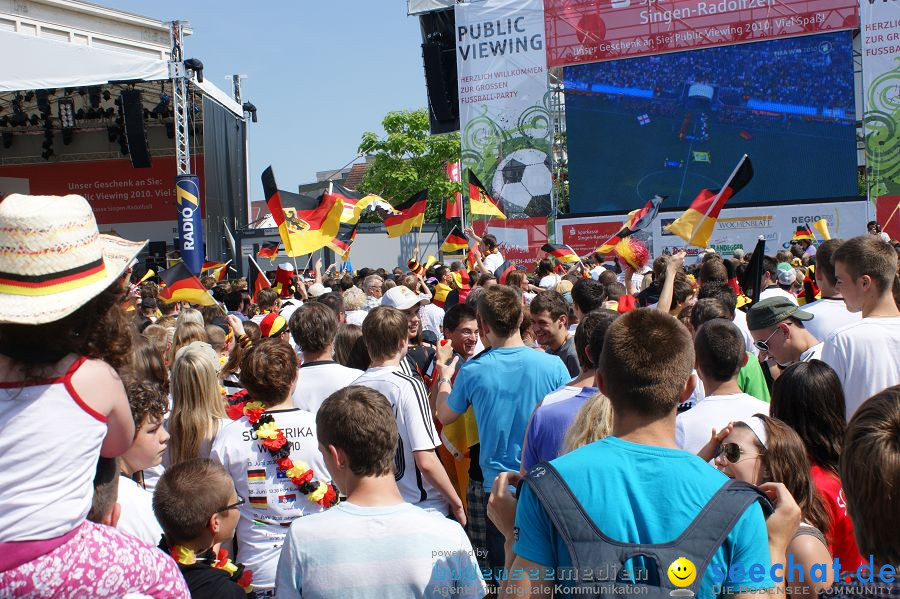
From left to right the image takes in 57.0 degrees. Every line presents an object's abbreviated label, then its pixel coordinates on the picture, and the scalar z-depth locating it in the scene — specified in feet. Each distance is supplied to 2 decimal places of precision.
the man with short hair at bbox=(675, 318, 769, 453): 10.85
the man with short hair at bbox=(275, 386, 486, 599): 7.85
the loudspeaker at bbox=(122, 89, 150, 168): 75.92
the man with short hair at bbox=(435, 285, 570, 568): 13.85
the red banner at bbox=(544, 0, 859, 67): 76.84
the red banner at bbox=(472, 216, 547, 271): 80.38
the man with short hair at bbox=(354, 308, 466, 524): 12.89
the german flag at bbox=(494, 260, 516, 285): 28.97
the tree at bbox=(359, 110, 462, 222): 118.83
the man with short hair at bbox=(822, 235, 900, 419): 12.42
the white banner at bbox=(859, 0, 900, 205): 70.54
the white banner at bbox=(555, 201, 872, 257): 71.41
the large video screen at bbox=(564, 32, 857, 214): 77.51
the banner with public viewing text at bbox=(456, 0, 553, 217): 80.64
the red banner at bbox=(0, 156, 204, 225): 96.89
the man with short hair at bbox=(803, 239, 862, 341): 16.60
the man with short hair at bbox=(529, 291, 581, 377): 17.06
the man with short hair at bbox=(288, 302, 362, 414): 14.80
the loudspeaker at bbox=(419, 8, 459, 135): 85.25
